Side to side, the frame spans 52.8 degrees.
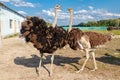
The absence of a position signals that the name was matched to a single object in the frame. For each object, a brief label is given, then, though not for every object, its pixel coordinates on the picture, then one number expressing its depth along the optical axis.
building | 12.34
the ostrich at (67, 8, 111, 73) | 3.97
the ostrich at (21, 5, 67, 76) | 3.73
